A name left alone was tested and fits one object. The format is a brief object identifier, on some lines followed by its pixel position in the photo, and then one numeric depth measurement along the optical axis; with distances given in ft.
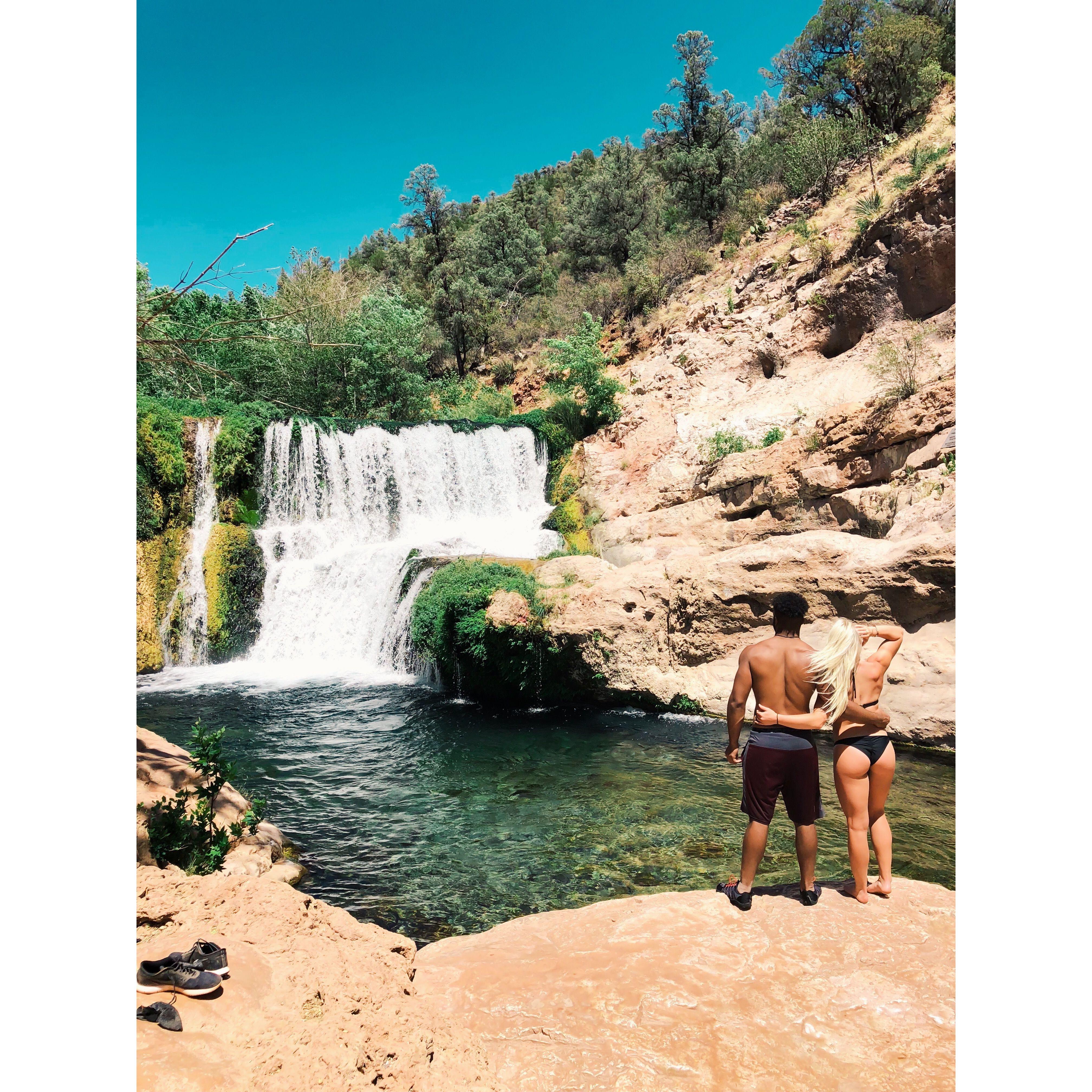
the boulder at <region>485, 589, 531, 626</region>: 36.14
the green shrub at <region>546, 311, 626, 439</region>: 64.80
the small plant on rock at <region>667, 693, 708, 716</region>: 33.91
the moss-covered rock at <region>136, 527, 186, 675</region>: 45.50
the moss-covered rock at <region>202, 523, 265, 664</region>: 47.11
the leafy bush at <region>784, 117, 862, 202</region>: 65.77
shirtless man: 12.07
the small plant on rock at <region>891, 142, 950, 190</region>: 51.72
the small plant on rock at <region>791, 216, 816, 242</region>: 61.05
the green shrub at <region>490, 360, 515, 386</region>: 94.32
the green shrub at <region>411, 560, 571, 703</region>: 36.24
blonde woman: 12.05
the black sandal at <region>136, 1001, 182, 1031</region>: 6.93
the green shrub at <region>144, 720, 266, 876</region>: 15.44
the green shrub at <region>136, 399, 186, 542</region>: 49.47
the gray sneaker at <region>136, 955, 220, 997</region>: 7.51
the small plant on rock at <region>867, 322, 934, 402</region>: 36.91
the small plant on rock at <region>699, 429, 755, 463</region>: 47.42
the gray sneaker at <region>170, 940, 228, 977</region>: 8.00
